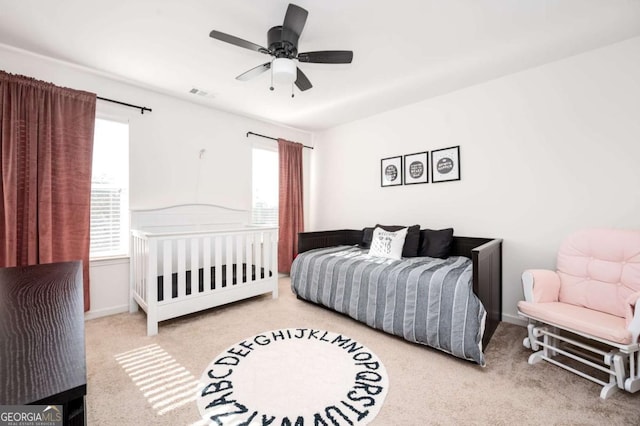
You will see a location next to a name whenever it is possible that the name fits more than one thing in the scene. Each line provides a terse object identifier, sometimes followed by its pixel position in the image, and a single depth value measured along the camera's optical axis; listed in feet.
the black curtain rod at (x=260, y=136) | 12.86
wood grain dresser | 1.55
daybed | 6.26
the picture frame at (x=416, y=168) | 11.01
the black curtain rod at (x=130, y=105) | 8.97
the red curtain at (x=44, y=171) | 7.32
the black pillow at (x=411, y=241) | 10.01
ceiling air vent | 10.06
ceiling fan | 5.82
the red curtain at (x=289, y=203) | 13.76
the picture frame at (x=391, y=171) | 11.82
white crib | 8.00
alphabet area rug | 4.73
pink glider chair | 5.20
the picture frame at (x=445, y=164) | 10.14
